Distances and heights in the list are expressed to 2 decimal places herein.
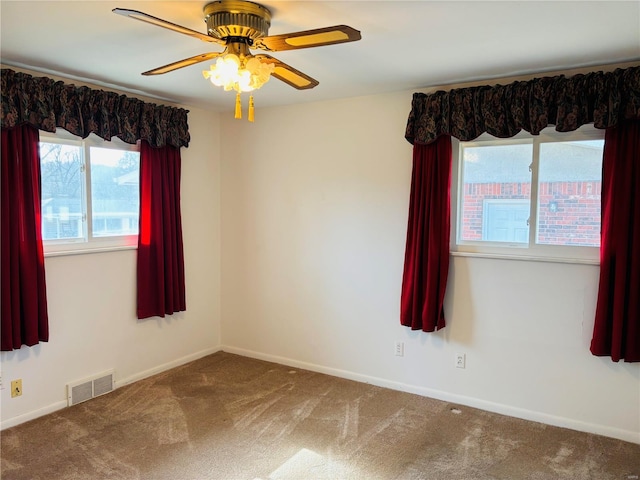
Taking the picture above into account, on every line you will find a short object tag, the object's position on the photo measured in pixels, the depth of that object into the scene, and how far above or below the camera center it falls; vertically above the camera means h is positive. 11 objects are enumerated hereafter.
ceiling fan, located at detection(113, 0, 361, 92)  1.86 +0.73
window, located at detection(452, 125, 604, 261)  3.02 +0.08
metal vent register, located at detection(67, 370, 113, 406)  3.34 -1.36
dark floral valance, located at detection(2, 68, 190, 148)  2.86 +0.63
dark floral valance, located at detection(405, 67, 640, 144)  2.72 +0.64
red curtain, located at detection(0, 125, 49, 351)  2.88 -0.26
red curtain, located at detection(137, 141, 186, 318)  3.77 -0.23
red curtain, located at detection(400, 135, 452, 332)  3.31 -0.19
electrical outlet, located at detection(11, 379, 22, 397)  3.03 -1.20
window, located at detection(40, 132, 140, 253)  3.22 +0.07
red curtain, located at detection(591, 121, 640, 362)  2.76 -0.21
